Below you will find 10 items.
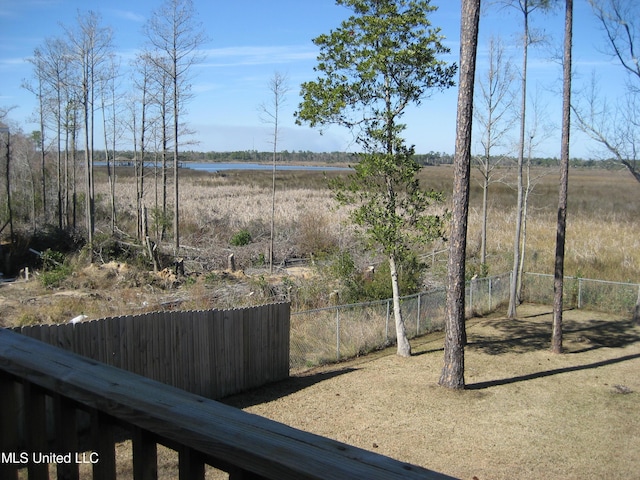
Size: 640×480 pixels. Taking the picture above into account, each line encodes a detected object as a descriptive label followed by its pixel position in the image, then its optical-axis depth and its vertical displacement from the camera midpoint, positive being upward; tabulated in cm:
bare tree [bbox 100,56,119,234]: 2979 +234
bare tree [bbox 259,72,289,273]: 2369 +173
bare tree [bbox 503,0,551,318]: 1772 +159
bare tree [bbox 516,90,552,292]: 2075 -23
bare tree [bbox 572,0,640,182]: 1702 +123
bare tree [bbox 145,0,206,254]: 2375 +391
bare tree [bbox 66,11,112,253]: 2356 +355
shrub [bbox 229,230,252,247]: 2906 -271
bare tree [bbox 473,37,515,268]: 2032 +152
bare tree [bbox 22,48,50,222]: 2773 +398
